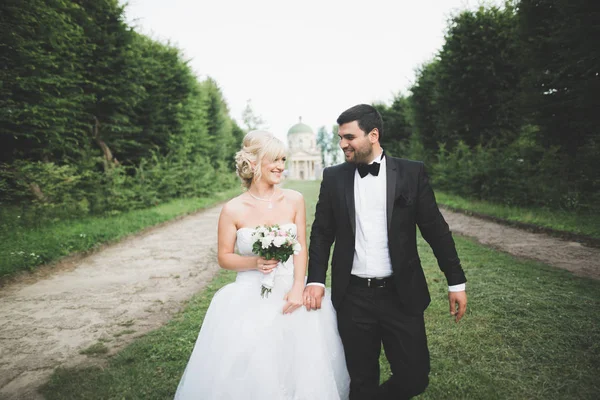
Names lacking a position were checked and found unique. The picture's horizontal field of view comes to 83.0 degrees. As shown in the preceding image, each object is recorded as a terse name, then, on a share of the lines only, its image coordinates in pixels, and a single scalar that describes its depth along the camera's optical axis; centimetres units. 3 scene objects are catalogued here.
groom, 249
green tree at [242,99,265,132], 4972
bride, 254
